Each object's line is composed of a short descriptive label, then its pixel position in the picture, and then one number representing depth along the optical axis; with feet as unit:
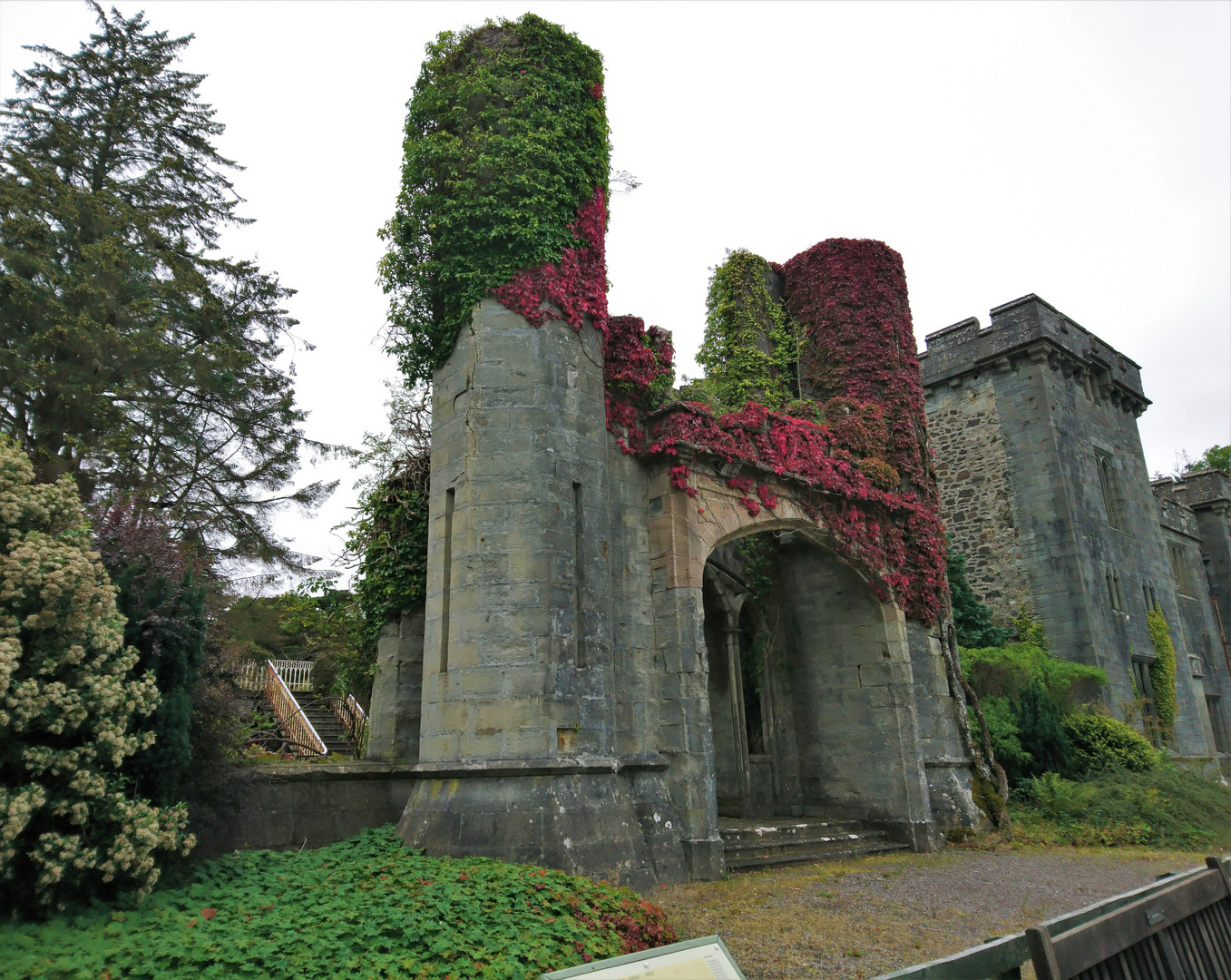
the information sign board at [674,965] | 8.86
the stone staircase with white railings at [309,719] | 42.60
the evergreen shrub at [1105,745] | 50.80
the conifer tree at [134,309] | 38.88
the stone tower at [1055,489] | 64.49
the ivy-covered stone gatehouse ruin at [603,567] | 26.71
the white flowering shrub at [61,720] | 16.17
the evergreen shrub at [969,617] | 63.82
